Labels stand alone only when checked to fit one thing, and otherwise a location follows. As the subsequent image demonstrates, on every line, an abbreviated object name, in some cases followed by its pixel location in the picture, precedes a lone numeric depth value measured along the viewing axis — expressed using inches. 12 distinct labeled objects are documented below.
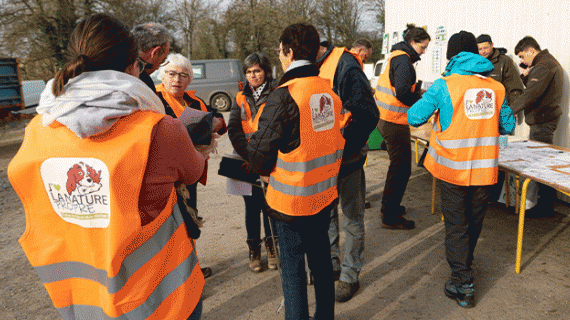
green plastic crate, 286.8
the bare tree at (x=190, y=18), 985.5
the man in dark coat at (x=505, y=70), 193.0
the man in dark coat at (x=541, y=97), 163.9
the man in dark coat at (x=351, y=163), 99.7
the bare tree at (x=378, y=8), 1021.2
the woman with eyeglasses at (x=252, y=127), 107.7
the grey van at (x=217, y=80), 580.4
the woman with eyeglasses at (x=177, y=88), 102.0
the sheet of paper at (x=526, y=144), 155.6
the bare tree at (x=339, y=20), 1003.9
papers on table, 113.3
